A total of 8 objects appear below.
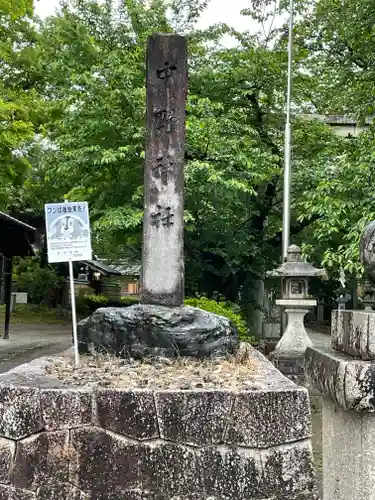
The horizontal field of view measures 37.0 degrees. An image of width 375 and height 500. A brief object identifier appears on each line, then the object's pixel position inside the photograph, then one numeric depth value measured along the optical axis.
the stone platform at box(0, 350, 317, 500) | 3.64
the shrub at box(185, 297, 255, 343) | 12.71
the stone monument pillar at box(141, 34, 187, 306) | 6.15
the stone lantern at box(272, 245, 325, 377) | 12.39
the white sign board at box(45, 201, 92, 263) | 5.25
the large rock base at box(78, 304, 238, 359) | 5.22
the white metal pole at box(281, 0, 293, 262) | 14.32
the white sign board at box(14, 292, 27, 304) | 29.86
